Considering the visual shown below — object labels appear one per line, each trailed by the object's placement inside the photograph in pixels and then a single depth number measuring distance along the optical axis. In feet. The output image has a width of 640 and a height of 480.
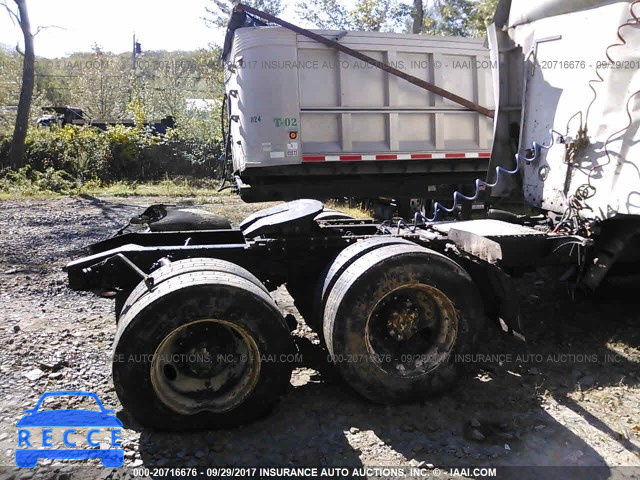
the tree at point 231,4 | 95.91
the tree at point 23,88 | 63.41
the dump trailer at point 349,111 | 26.25
